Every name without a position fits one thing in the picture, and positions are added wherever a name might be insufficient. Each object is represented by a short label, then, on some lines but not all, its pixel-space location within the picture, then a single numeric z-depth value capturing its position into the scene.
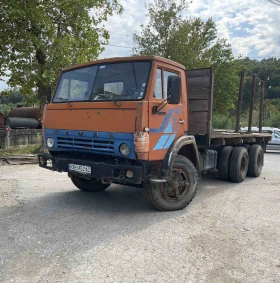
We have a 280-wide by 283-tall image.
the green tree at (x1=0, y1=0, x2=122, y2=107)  11.18
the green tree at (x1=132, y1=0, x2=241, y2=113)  19.20
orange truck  4.50
